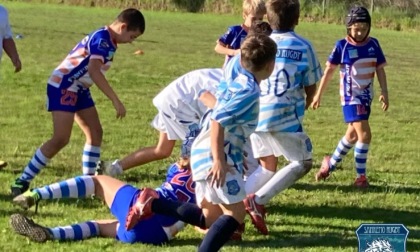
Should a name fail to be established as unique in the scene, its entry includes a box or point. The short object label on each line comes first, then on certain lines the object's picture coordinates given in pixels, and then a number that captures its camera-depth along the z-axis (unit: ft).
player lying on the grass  36.94
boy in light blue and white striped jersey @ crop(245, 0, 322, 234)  41.42
